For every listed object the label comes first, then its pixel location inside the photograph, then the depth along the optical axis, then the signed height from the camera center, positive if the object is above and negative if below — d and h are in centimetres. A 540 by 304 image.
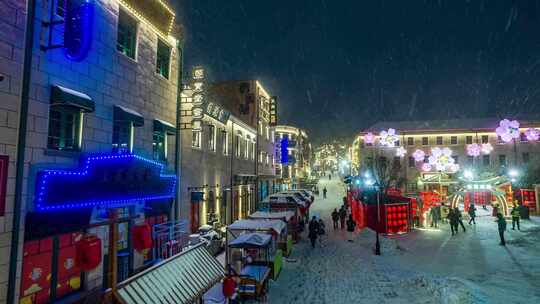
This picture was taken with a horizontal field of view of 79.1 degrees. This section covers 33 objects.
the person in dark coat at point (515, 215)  2436 -240
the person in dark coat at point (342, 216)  2647 -272
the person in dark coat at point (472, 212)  2711 -243
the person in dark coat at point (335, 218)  2628 -283
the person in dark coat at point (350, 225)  2505 -325
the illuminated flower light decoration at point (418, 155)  3675 +312
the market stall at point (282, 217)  1752 -189
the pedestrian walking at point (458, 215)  2412 -240
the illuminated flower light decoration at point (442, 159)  3488 +256
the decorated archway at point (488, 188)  2941 -48
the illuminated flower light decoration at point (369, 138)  3104 +423
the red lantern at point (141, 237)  1007 -168
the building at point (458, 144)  5700 +695
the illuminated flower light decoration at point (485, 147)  3107 +341
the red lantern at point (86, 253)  739 -161
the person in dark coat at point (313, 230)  1983 -290
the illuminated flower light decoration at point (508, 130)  2233 +365
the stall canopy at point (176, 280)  639 -222
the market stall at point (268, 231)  1377 -212
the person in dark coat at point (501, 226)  1928 -254
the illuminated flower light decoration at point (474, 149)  3106 +320
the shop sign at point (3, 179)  711 +7
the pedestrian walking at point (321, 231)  2114 -313
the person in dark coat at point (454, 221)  2369 -278
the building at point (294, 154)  4341 +482
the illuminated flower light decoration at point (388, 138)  2917 +398
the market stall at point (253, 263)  1150 -333
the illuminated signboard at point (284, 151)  4275 +414
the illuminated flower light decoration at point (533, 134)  2280 +340
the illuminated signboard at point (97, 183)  740 -2
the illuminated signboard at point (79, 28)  855 +405
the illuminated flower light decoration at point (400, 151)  3613 +350
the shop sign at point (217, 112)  1753 +403
